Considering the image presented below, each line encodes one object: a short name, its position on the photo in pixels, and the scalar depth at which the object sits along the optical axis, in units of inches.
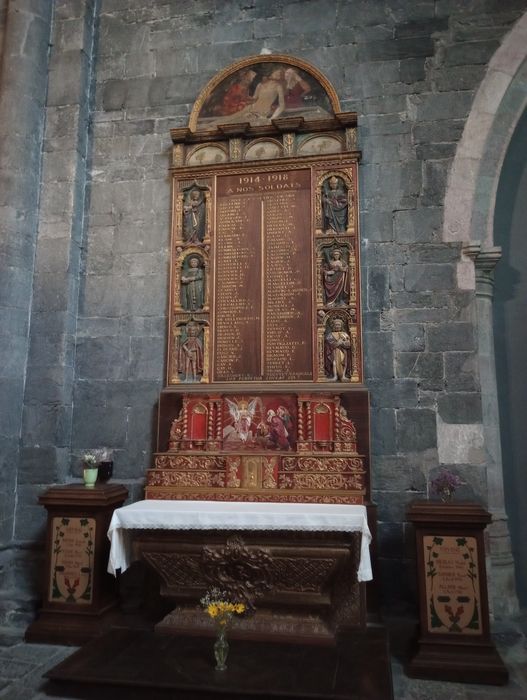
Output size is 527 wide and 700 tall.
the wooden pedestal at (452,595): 153.0
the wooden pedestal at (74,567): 178.1
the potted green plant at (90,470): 196.4
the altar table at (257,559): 162.6
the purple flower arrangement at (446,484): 175.3
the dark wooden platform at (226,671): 136.0
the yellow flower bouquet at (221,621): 141.7
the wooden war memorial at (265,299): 198.1
